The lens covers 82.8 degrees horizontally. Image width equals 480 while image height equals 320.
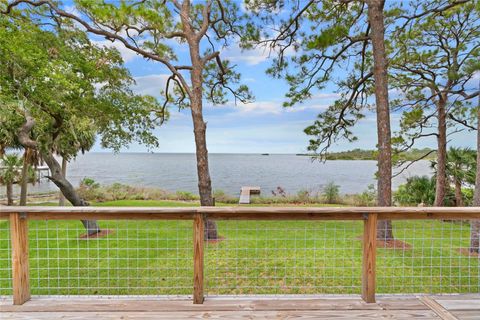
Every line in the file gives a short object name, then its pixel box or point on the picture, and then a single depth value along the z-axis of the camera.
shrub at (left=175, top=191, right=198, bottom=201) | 14.97
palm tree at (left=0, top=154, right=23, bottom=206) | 13.66
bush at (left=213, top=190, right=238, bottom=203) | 13.81
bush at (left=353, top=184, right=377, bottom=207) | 11.83
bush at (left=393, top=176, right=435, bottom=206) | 9.55
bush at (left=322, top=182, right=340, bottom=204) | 12.72
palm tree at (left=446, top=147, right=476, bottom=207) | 8.47
